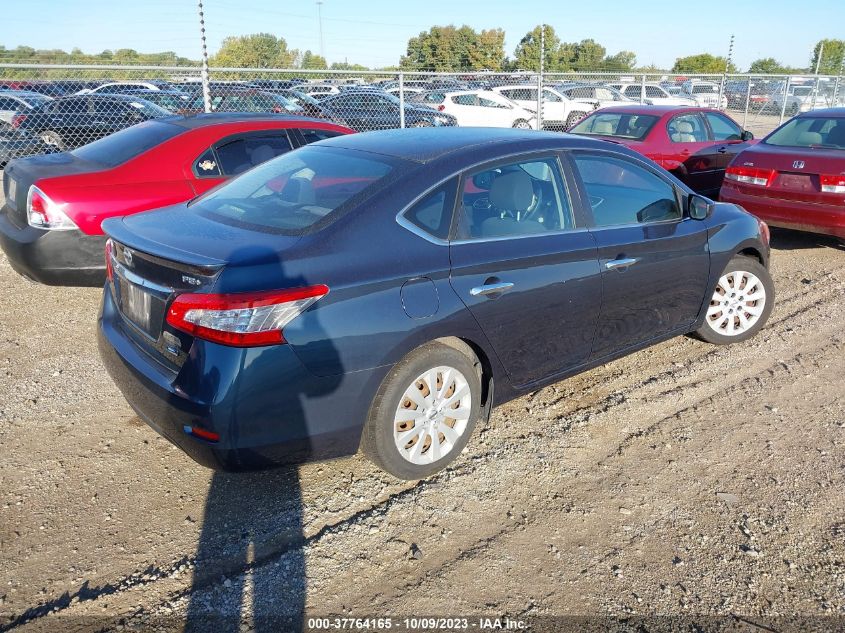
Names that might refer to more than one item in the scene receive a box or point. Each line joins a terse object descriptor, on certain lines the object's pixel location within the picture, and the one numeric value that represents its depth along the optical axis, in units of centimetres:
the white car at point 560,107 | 2023
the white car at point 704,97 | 2392
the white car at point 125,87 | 1892
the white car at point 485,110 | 1878
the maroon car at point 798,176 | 674
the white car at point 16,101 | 1305
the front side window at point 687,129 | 919
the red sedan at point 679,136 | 901
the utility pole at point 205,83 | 985
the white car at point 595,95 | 2123
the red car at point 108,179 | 500
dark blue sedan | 270
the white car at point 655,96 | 2302
